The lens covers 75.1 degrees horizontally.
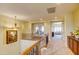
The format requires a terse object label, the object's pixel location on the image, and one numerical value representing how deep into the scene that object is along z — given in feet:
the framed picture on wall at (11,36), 9.22
